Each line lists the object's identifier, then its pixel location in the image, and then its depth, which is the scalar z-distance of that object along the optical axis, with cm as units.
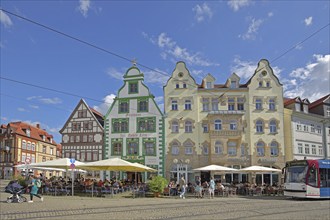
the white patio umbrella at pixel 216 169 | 3027
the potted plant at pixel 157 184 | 2533
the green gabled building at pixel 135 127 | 3969
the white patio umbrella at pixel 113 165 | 2517
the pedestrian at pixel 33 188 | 1989
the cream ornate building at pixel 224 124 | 3866
